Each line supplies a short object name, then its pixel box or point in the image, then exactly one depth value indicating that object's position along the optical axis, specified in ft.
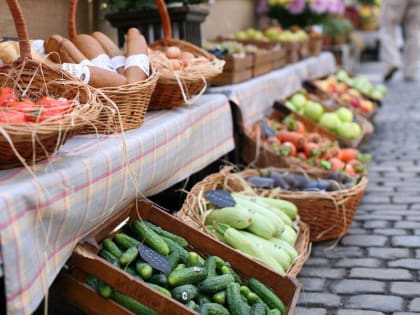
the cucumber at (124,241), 10.11
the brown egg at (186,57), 14.28
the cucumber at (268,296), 10.12
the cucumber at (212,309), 9.30
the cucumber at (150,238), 10.16
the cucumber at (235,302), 9.57
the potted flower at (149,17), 16.96
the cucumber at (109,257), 9.61
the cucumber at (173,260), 9.93
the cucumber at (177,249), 10.33
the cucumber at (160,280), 9.58
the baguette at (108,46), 12.82
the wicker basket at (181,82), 13.14
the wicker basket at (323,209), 14.48
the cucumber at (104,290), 8.92
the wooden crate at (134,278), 8.76
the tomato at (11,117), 7.98
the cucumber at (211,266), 10.07
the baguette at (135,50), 11.81
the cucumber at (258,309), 9.62
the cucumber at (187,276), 9.53
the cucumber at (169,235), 10.64
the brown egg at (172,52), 14.52
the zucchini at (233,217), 12.44
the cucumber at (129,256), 9.59
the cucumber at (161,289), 9.23
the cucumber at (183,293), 9.36
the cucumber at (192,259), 10.21
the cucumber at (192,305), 9.31
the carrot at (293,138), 18.53
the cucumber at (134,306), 8.91
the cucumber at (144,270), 9.51
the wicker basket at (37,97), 7.93
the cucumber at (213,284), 9.82
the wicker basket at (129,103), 10.82
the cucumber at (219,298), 9.72
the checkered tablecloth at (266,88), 17.93
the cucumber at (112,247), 9.79
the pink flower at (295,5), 30.86
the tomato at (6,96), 8.64
